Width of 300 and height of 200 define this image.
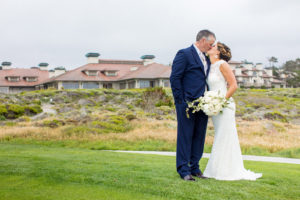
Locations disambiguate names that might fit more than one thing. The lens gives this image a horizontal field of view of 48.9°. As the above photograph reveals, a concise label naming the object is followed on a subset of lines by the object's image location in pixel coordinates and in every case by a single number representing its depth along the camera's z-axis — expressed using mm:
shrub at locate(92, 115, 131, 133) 16312
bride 5531
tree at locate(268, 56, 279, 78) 105438
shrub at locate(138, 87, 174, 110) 28448
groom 5316
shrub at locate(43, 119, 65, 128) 17403
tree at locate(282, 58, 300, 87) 81812
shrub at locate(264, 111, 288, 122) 25344
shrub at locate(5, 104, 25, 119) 23641
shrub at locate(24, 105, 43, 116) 25570
